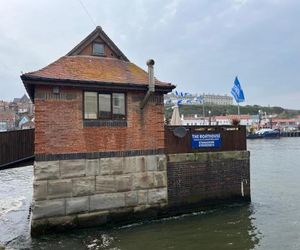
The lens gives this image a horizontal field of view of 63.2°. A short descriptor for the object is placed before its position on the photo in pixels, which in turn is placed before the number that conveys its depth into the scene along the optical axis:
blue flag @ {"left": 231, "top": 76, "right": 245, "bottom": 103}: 16.38
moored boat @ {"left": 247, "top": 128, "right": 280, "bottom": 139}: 81.32
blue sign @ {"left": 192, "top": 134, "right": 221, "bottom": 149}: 10.79
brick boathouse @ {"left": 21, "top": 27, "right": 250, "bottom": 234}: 8.76
